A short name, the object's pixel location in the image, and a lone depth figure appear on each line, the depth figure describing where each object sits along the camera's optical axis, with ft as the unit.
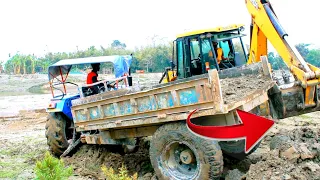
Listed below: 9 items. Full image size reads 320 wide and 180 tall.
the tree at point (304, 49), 107.55
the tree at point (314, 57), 98.58
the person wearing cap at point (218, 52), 23.18
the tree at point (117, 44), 188.74
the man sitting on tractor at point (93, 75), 24.61
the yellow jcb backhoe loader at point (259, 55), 19.90
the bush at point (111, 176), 12.94
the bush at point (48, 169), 12.65
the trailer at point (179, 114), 16.01
